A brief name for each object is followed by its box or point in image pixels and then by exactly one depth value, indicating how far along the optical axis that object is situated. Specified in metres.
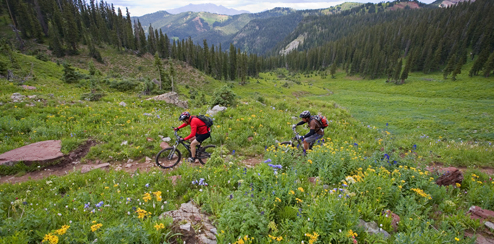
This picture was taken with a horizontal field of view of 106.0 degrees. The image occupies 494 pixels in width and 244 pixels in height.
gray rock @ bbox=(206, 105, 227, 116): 13.11
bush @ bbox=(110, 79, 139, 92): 24.95
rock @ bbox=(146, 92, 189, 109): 18.42
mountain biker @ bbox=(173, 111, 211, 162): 8.16
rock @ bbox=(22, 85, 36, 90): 17.05
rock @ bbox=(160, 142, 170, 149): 9.73
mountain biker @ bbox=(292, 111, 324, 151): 8.33
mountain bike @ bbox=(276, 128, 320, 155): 9.03
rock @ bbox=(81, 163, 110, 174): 7.41
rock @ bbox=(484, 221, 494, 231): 4.02
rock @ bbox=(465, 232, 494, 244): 3.77
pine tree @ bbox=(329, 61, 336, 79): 109.31
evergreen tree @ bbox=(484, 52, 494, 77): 55.93
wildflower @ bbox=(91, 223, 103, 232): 3.09
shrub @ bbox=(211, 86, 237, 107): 14.47
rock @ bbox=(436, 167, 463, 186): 5.91
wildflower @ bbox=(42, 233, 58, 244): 2.88
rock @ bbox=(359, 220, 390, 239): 3.71
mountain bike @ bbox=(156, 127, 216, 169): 8.51
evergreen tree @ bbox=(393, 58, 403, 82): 70.06
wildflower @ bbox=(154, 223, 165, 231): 3.34
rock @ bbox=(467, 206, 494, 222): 4.29
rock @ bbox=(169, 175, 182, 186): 5.94
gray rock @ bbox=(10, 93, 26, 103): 12.45
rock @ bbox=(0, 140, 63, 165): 7.53
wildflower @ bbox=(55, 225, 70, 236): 3.07
